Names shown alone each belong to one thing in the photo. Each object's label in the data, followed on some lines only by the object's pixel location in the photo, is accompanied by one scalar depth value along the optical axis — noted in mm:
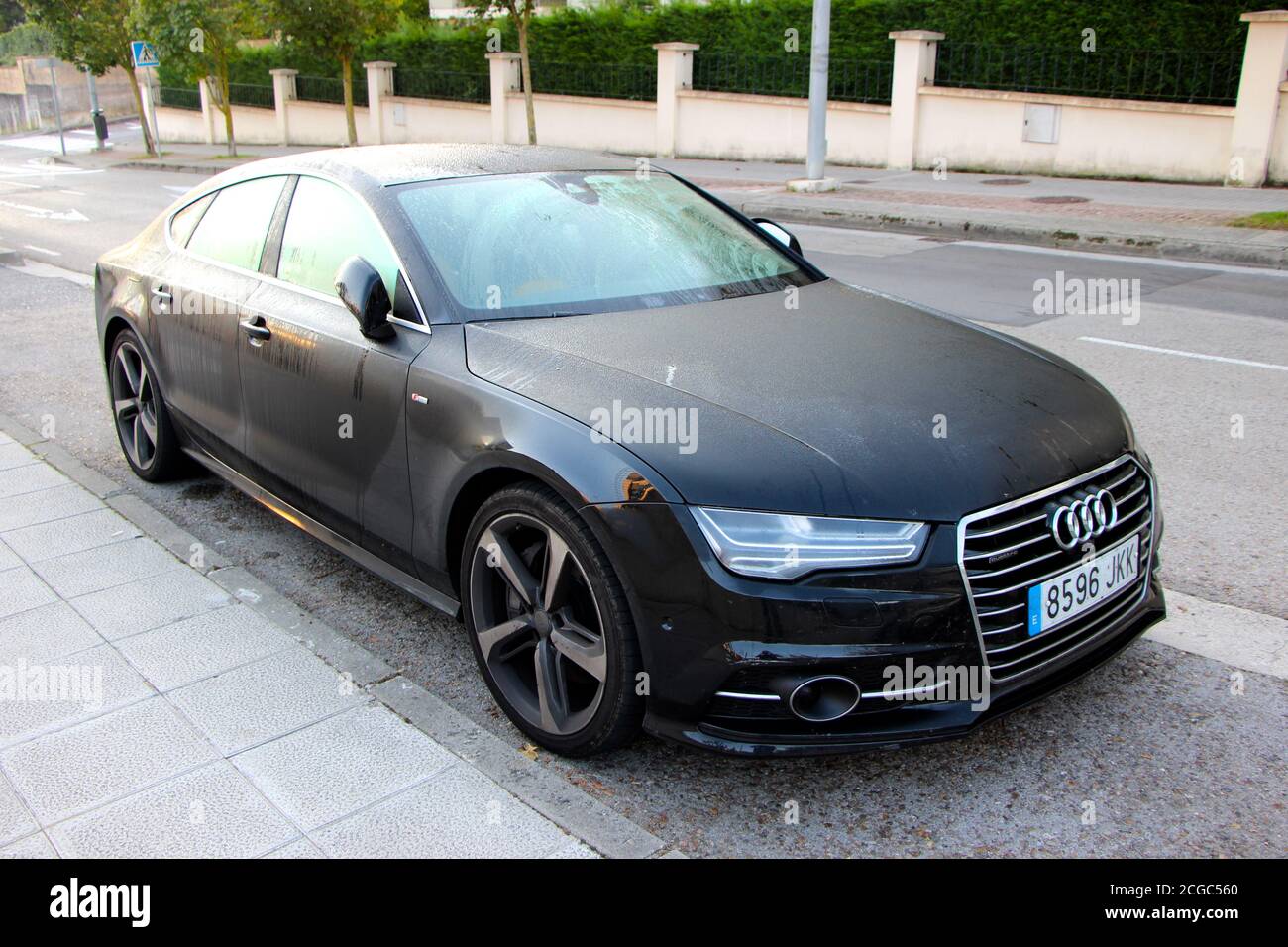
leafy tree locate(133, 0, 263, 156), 31219
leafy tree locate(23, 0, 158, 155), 35625
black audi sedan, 2801
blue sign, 31011
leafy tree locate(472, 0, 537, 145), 25312
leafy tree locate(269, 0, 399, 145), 28547
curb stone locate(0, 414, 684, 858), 2936
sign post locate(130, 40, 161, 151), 31000
